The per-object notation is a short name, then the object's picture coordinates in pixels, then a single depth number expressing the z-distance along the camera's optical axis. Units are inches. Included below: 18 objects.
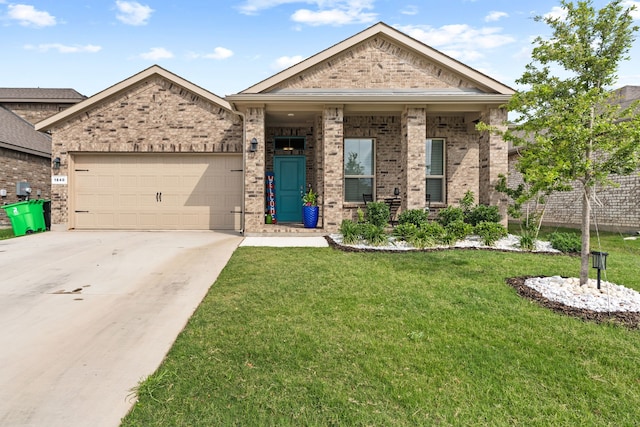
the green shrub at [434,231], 294.6
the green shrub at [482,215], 334.6
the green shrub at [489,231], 297.2
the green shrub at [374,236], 292.4
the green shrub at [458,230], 302.8
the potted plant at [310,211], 380.5
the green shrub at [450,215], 328.5
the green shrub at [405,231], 293.7
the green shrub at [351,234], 297.1
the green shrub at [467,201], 358.0
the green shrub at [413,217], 323.0
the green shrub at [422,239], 285.7
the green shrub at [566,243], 271.6
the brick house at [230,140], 385.7
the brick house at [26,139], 478.4
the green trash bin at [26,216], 368.8
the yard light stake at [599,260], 157.4
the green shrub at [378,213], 326.0
